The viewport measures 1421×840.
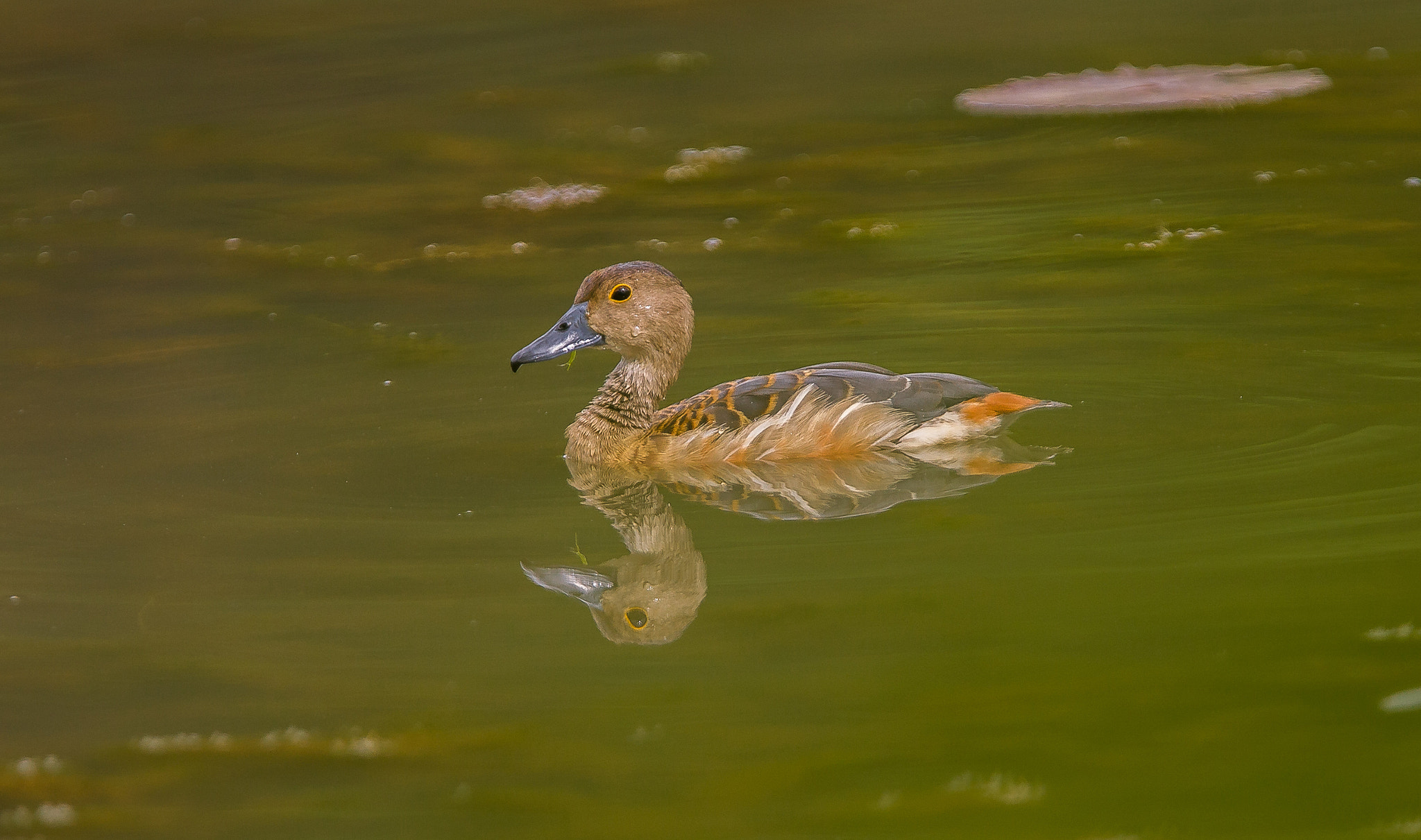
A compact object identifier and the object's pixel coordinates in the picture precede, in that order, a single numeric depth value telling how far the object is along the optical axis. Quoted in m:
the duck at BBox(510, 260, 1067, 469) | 11.23
